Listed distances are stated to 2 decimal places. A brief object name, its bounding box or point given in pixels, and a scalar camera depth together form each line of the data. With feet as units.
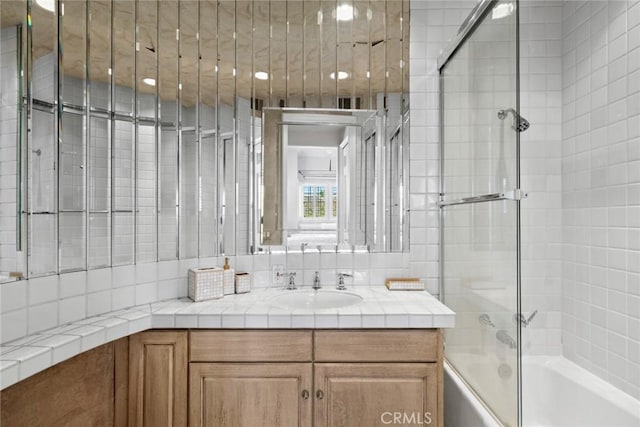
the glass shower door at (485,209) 4.07
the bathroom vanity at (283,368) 4.42
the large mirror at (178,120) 3.86
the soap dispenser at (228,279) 5.53
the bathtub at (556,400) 4.62
